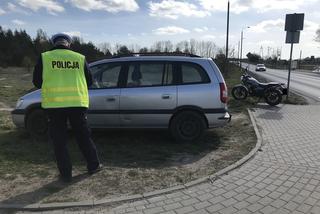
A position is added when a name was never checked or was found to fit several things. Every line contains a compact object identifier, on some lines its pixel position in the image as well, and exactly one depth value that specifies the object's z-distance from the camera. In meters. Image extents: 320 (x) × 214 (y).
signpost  9.28
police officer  3.18
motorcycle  8.88
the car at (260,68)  43.91
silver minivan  4.61
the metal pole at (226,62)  19.21
